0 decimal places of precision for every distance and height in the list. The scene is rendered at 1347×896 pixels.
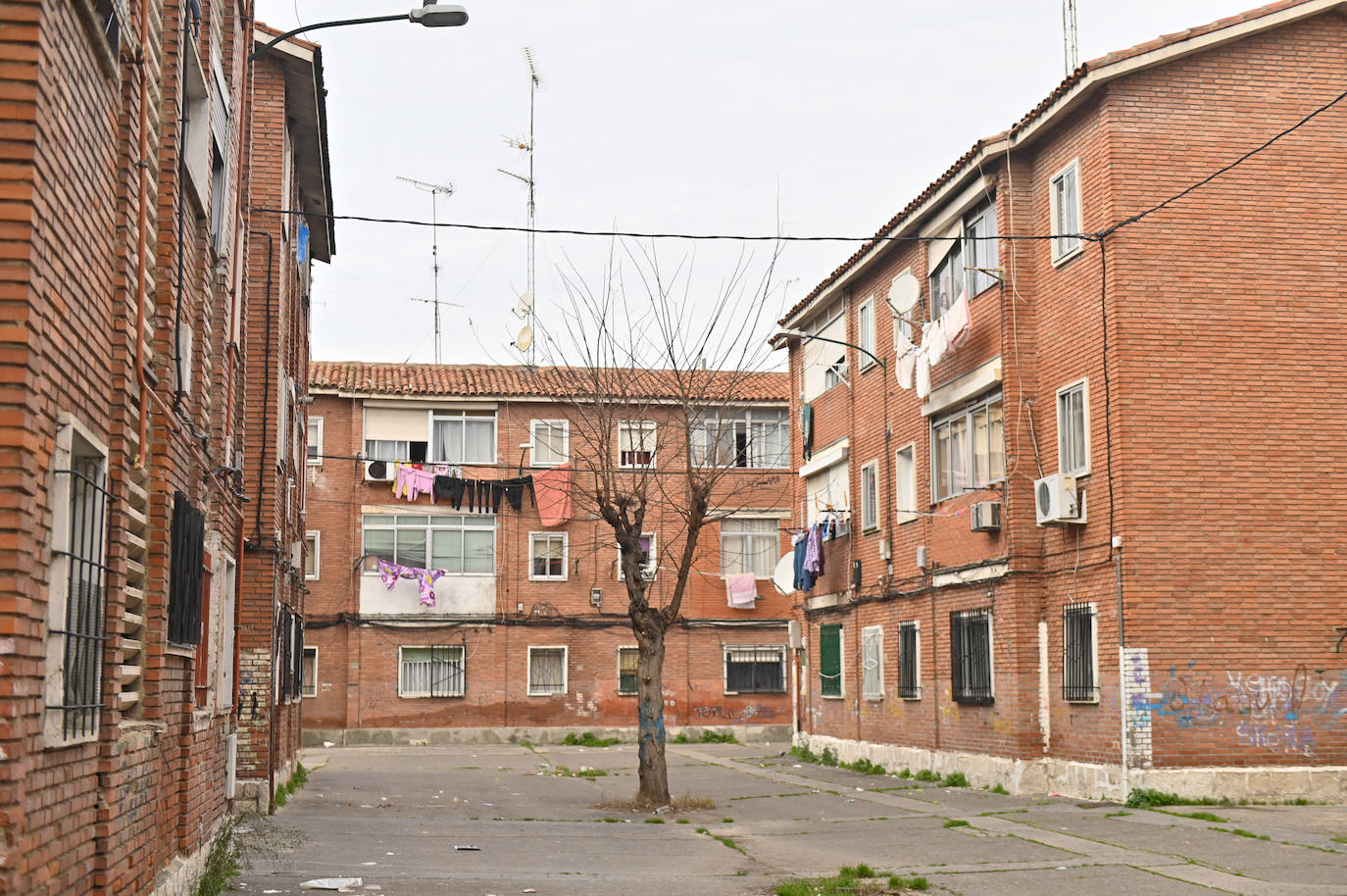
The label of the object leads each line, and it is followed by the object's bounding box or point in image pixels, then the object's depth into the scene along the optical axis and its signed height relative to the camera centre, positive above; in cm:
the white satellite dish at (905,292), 2400 +566
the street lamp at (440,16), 1296 +561
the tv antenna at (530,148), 3884 +1340
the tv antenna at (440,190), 4027 +1236
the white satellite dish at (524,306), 3756 +855
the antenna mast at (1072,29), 2194 +920
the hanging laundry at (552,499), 3862 +340
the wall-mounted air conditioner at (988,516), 2044 +153
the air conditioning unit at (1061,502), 1855 +157
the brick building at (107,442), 558 +97
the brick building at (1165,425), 1731 +256
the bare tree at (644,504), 1919 +168
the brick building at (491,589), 3781 +93
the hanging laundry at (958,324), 2100 +447
